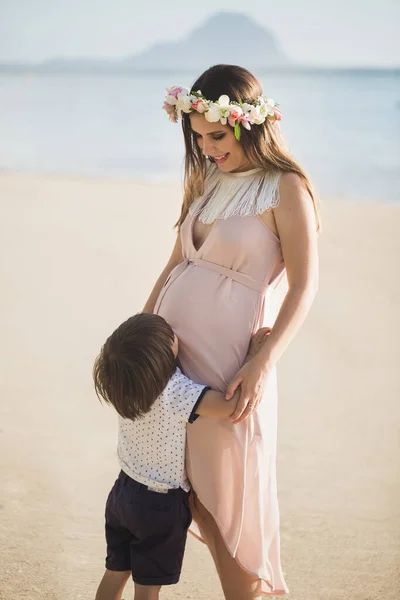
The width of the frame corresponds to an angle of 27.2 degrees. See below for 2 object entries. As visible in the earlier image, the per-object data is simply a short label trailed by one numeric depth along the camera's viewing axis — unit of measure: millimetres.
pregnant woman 2406
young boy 2305
